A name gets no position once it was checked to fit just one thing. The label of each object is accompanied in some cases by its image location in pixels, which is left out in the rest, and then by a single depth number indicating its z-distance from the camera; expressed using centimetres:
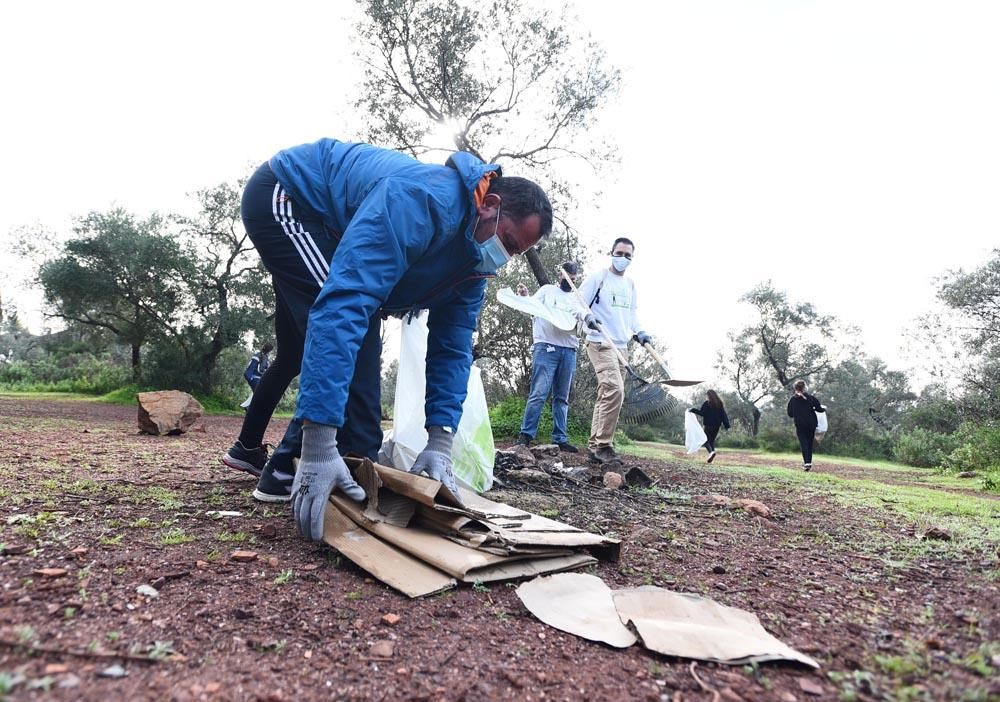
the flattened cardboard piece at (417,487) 190
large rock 639
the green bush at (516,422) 853
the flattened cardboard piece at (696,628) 134
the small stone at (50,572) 148
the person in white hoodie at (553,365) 612
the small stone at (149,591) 145
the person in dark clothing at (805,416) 951
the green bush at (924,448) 1535
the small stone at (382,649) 129
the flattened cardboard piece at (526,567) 172
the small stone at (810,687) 120
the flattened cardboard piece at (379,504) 198
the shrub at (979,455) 1002
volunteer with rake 531
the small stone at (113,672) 107
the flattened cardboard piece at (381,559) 164
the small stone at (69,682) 101
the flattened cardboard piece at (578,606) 146
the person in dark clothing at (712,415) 1031
